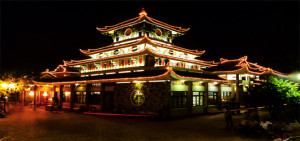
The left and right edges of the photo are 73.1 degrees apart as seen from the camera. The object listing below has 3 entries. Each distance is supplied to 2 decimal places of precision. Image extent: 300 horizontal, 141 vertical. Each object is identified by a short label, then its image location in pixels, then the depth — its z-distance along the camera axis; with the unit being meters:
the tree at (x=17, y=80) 26.04
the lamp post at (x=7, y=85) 22.16
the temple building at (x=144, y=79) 21.11
